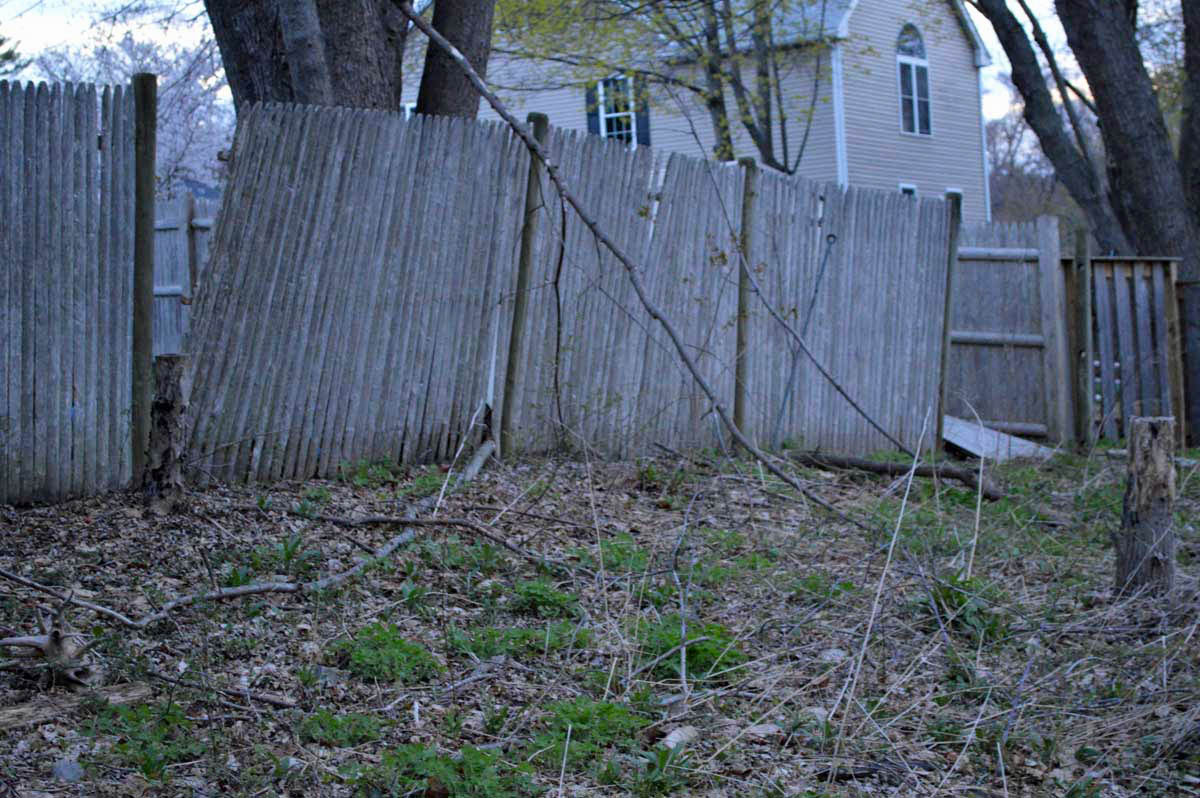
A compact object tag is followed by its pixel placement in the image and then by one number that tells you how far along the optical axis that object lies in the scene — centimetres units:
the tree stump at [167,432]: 458
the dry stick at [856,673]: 317
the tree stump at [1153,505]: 449
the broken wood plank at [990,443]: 824
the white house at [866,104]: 2064
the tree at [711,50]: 1731
